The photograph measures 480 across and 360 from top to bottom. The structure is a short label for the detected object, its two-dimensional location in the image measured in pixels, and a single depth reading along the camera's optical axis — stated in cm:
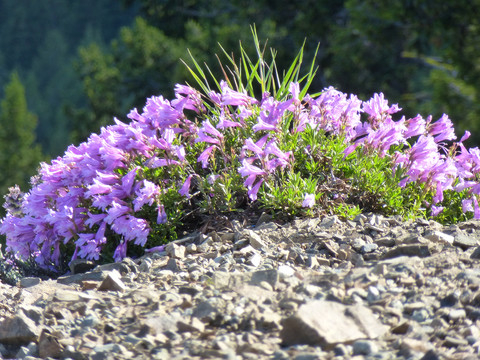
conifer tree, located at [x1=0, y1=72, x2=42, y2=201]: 6688
